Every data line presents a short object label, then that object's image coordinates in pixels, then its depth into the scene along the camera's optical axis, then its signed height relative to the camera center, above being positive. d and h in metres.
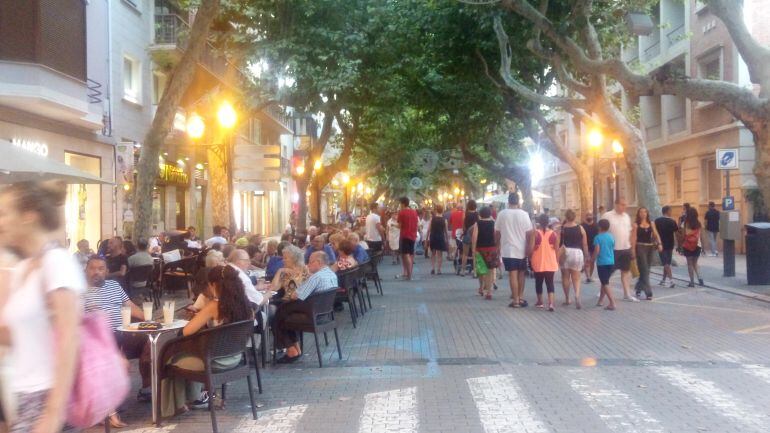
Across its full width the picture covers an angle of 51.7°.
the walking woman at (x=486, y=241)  14.45 -0.31
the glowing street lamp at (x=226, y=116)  15.11 +2.18
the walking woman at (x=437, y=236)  19.89 -0.28
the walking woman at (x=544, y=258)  12.94 -0.57
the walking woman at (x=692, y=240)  16.00 -0.41
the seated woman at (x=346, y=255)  13.02 -0.48
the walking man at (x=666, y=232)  15.72 -0.24
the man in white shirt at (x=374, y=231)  21.41 -0.13
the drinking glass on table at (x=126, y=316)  6.81 -0.73
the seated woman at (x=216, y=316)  6.52 -0.72
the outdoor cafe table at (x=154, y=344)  6.48 -0.93
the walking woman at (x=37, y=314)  3.04 -0.31
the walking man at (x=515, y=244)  13.32 -0.35
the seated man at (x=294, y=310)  8.81 -0.90
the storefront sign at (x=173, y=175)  24.77 +1.81
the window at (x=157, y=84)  24.02 +4.54
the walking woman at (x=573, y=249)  13.20 -0.45
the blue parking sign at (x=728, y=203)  20.98 +0.42
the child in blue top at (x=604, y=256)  13.16 -0.57
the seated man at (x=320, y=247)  12.52 -0.32
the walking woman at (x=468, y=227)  18.59 -0.06
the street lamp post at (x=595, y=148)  25.43 +2.44
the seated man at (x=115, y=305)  7.02 -0.66
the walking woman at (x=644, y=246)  14.16 -0.45
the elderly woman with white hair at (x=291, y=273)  9.66 -0.55
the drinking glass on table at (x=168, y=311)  6.90 -0.70
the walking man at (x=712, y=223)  25.19 -0.12
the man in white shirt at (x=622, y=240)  13.73 -0.32
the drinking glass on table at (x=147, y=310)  7.12 -0.71
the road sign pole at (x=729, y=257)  18.05 -0.87
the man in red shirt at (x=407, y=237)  19.02 -0.28
